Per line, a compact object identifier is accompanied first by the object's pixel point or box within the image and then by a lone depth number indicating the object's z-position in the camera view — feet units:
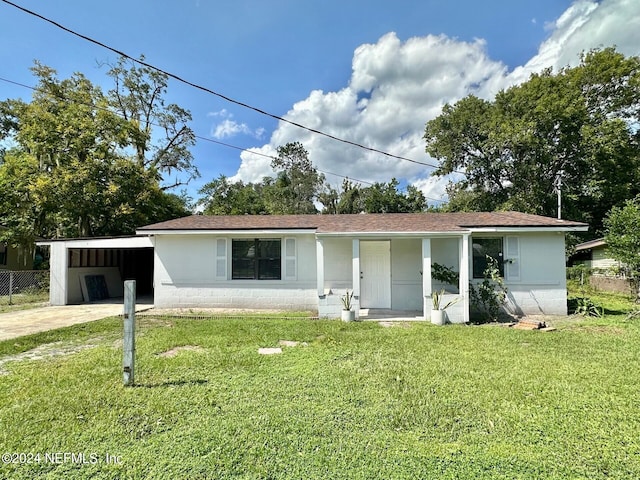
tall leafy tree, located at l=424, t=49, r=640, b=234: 72.13
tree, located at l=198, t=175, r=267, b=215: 97.35
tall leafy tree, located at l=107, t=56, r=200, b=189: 76.54
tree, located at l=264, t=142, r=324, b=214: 99.10
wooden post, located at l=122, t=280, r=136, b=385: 14.19
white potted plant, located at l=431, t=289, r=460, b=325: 28.35
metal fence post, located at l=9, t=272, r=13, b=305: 38.04
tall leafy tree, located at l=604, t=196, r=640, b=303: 34.45
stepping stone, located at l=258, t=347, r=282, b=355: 19.47
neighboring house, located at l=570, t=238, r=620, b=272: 61.99
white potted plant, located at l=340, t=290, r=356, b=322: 28.86
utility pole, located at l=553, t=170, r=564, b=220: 70.49
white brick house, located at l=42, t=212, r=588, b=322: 32.17
